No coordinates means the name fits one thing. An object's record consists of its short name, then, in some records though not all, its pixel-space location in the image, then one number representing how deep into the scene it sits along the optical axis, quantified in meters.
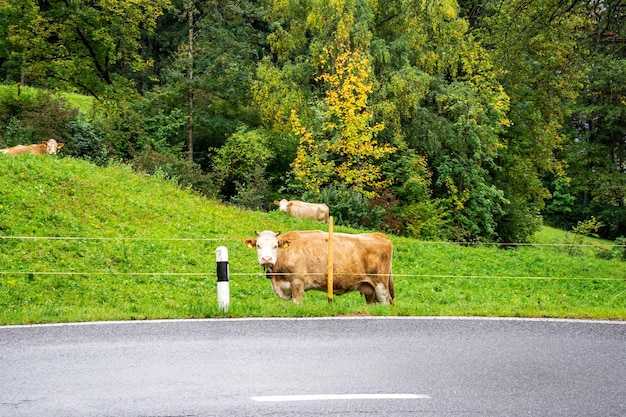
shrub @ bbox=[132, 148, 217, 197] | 31.50
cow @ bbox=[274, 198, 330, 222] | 29.61
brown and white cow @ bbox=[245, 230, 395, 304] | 13.01
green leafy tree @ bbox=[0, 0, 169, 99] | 36.06
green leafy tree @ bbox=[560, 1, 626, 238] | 53.00
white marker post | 11.45
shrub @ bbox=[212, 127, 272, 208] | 34.09
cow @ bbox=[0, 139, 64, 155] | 25.96
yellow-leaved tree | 30.97
